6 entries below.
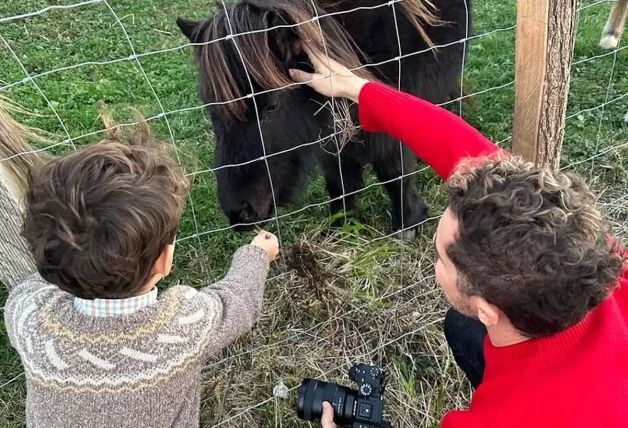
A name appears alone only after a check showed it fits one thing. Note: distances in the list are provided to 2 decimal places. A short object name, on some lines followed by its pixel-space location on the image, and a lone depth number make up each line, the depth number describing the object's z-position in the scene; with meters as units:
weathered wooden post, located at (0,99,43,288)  1.73
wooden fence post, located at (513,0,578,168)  2.13
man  1.31
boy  1.36
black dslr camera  1.70
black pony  2.27
